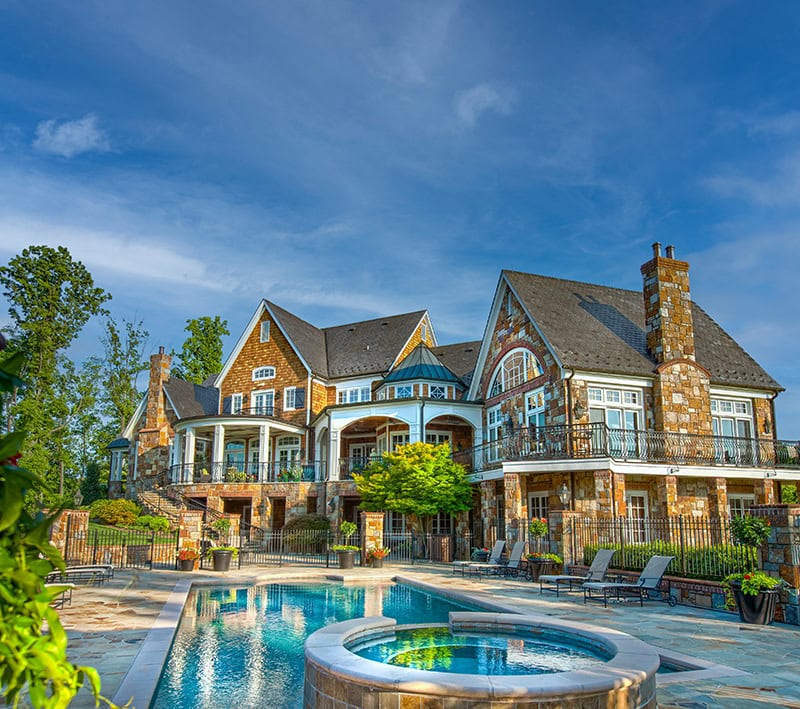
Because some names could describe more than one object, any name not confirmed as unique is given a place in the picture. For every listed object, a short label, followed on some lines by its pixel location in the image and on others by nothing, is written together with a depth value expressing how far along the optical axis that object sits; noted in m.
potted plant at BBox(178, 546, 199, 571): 20.50
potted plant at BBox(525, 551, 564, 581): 18.80
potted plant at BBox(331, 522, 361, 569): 21.62
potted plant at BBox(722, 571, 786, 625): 11.67
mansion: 23.69
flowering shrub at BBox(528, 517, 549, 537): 19.97
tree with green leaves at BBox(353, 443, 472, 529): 25.47
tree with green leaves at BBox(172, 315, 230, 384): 53.44
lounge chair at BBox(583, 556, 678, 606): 13.95
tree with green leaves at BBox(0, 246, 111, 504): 37.59
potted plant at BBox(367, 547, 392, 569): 22.16
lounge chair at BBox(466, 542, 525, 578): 19.81
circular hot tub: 5.74
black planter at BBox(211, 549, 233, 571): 20.39
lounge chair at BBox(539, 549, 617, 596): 15.64
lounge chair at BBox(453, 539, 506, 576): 21.11
